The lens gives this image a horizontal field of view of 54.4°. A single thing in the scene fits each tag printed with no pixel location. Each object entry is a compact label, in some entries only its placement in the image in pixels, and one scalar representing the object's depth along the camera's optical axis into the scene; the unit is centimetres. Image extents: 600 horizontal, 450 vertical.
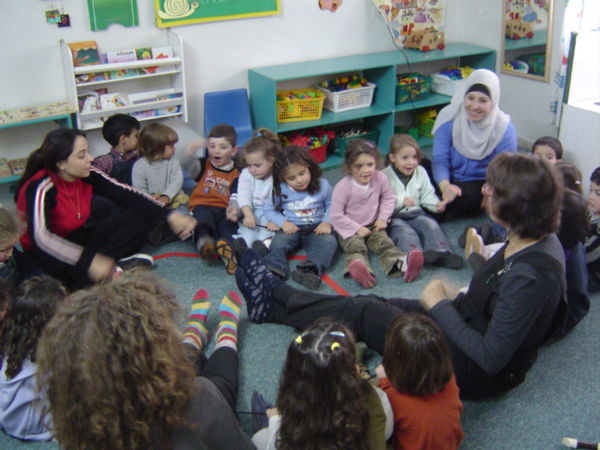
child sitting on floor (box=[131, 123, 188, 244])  316
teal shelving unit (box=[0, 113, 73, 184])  318
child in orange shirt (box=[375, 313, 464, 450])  155
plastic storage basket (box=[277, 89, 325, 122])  400
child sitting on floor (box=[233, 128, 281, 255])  297
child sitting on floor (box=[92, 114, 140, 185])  323
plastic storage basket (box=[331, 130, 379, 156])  427
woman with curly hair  111
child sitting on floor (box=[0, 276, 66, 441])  179
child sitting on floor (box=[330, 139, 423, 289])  281
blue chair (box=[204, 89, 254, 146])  383
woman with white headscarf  315
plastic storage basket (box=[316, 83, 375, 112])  416
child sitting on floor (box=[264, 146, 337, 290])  282
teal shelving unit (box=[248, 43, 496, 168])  388
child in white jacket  295
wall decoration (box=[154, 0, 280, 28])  353
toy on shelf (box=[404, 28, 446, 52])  437
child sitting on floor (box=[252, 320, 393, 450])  136
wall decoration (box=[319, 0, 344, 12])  408
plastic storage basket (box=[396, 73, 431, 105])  433
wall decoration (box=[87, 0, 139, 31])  335
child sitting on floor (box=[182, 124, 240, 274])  307
